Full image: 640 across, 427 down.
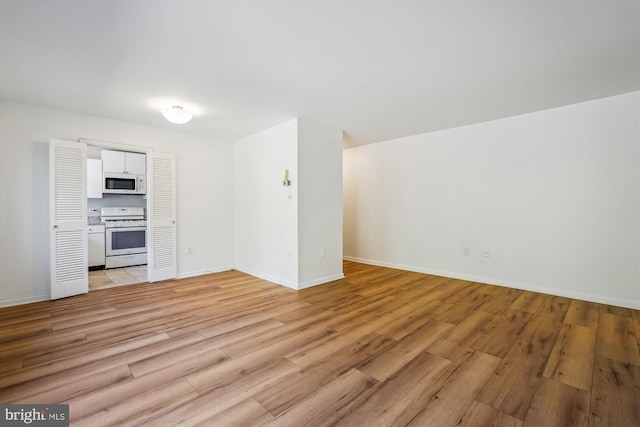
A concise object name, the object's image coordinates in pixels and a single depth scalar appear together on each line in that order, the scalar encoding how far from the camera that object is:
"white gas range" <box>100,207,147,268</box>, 5.37
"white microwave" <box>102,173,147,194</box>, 5.44
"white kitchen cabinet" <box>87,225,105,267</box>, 5.20
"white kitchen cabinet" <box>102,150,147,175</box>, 5.42
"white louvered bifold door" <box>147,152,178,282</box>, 4.40
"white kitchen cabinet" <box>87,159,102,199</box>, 5.35
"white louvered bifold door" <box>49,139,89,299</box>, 3.56
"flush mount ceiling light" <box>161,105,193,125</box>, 3.43
